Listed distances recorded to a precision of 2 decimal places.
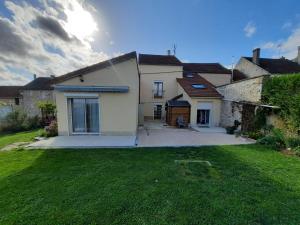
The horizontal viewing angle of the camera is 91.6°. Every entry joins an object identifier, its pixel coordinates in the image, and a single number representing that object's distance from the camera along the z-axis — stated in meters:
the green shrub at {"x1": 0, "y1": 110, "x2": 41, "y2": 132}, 14.48
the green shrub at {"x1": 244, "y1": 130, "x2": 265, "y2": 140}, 9.45
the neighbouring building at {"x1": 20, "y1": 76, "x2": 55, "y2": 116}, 25.88
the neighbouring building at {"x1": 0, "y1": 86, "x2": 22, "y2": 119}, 31.66
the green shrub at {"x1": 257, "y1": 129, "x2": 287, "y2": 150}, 7.58
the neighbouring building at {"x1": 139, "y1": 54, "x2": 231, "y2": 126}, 15.09
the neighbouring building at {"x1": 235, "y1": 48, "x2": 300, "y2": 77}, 21.27
